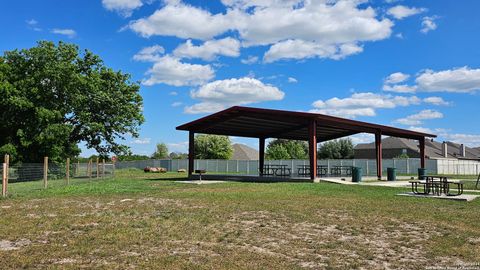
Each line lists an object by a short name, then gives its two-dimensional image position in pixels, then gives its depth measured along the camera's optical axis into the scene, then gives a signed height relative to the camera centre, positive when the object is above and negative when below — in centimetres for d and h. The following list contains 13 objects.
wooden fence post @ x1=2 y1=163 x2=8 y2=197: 1489 -82
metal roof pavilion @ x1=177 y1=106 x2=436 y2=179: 2442 +245
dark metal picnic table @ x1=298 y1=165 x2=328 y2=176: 3506 -75
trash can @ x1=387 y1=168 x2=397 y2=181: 2859 -83
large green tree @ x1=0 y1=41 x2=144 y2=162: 3166 +458
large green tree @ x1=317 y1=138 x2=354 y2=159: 7175 +210
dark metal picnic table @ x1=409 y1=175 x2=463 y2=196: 1574 -92
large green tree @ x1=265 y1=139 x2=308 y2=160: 6481 +171
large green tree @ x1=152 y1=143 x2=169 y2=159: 9064 +217
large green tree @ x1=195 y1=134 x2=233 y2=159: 7106 +237
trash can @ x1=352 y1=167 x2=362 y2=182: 2575 -75
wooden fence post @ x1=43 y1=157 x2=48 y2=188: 1859 -48
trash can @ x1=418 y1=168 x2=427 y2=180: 3100 -68
